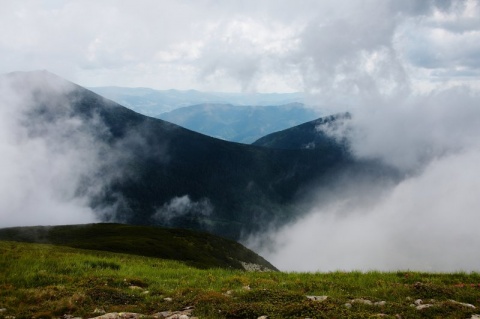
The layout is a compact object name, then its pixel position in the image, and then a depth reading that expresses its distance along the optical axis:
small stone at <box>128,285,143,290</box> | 15.44
